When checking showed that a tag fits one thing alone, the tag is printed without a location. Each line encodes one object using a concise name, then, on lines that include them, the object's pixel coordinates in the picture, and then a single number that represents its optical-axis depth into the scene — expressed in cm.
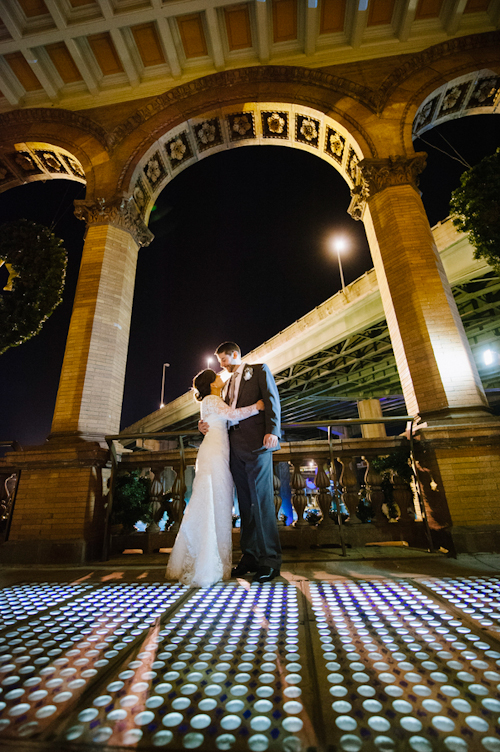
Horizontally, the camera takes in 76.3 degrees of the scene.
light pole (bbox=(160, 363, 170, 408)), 3973
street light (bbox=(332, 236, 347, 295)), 2020
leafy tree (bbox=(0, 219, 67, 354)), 625
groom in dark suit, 294
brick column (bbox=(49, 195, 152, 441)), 571
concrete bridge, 1155
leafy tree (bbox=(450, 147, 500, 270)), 484
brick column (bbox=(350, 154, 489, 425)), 497
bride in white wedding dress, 276
